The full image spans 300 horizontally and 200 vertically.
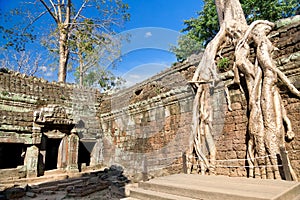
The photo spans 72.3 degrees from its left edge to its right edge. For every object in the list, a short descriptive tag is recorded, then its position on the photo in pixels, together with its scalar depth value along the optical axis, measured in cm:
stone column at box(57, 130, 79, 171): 866
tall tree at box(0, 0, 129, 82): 1191
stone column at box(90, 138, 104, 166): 986
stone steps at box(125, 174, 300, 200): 212
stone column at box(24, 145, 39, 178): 755
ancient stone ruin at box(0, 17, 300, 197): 447
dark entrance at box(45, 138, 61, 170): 1044
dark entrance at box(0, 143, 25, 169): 938
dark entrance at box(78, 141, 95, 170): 1004
